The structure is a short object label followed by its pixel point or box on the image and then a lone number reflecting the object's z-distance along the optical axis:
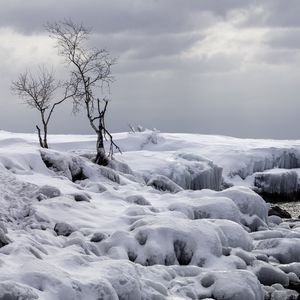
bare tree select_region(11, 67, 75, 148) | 39.31
